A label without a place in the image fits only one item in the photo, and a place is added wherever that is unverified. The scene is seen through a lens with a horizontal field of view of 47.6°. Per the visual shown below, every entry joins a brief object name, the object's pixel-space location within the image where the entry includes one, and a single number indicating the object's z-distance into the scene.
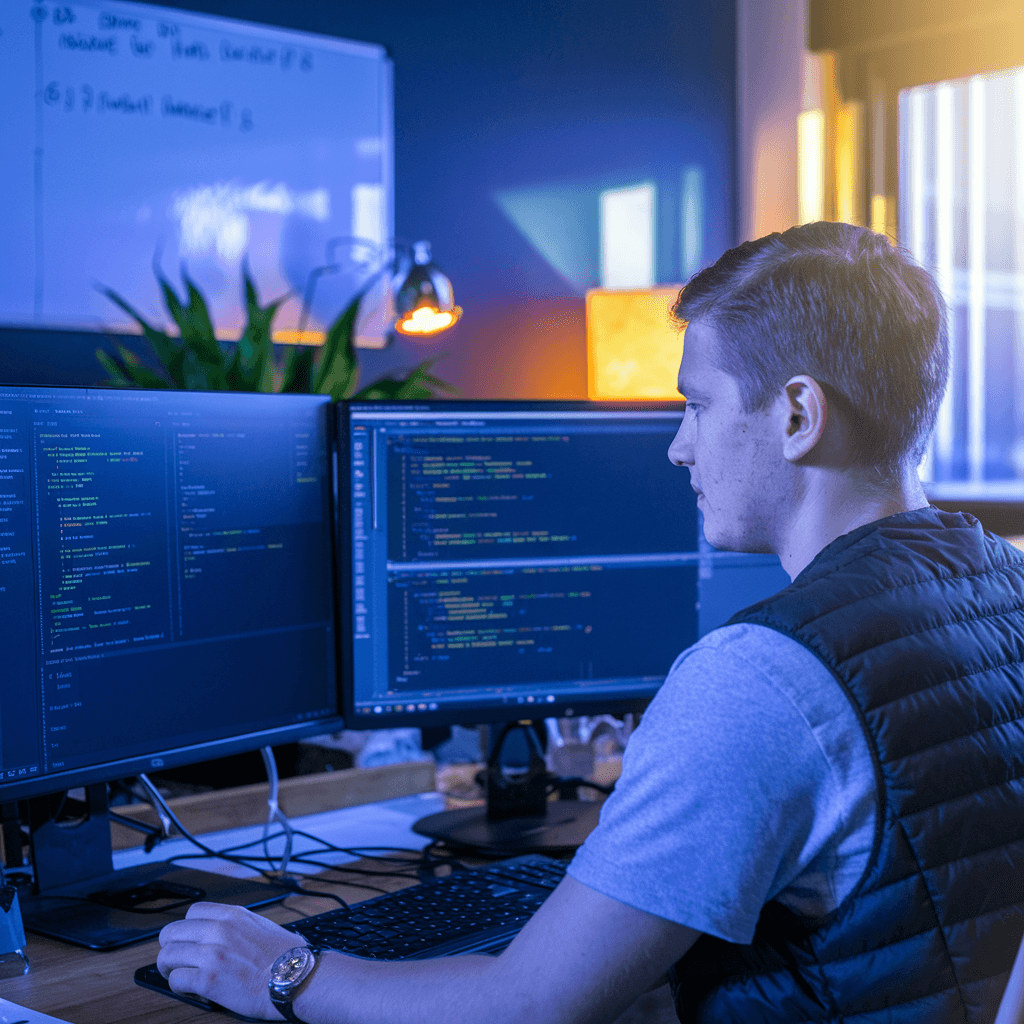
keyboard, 0.98
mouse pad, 0.89
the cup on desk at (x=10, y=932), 0.98
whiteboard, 2.64
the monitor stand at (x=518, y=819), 1.32
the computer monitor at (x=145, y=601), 1.05
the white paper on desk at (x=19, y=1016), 0.85
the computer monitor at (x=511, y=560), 1.33
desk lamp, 2.78
